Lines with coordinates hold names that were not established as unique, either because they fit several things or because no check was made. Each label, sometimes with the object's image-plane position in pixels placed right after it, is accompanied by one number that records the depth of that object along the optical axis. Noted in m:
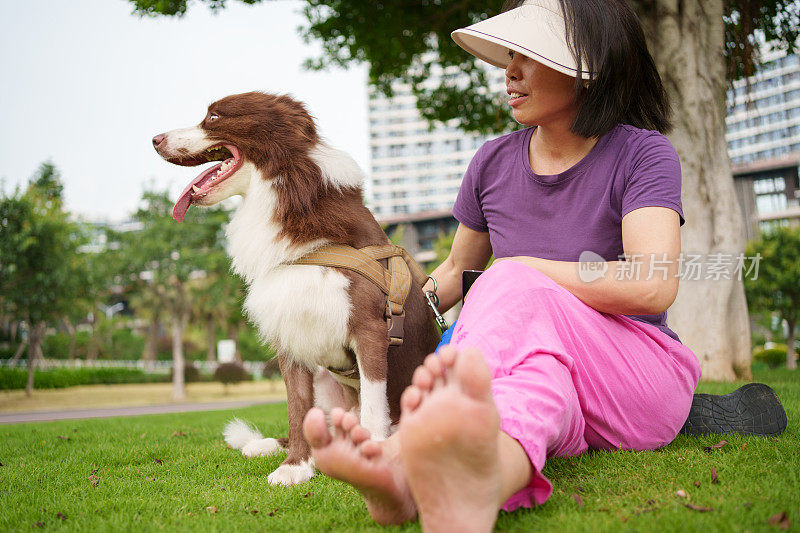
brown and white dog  2.62
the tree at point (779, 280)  27.16
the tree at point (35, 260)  21.50
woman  1.40
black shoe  2.79
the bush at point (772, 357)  23.45
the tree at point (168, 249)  28.56
